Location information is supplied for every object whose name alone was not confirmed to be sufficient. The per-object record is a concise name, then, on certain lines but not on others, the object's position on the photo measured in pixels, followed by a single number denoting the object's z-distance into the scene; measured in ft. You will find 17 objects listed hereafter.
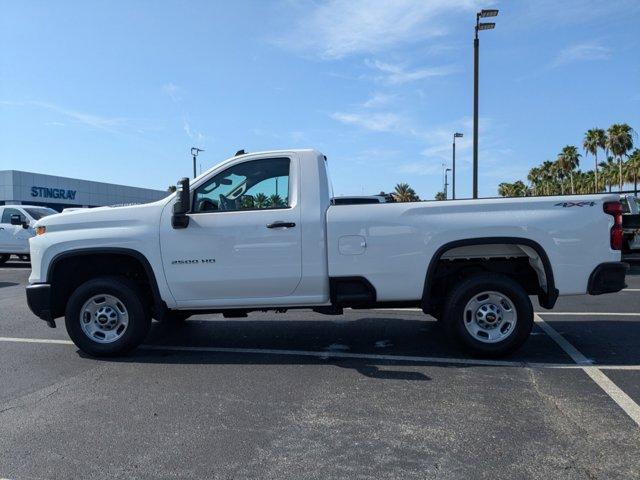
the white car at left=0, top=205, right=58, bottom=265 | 55.72
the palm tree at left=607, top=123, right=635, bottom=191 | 186.80
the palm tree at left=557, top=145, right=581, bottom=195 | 241.55
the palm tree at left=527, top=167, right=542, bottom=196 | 302.25
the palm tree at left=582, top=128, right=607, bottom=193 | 199.61
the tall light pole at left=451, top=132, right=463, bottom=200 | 84.99
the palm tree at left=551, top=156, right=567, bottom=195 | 244.42
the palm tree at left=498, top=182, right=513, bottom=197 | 320.80
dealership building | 127.54
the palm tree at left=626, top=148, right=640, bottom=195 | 178.10
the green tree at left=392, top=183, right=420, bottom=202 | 234.87
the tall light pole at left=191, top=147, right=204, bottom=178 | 91.09
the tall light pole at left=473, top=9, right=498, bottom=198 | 49.39
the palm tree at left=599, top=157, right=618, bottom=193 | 211.41
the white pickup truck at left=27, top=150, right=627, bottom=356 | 18.07
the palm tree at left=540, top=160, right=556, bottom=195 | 268.54
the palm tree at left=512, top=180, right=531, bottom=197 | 313.67
